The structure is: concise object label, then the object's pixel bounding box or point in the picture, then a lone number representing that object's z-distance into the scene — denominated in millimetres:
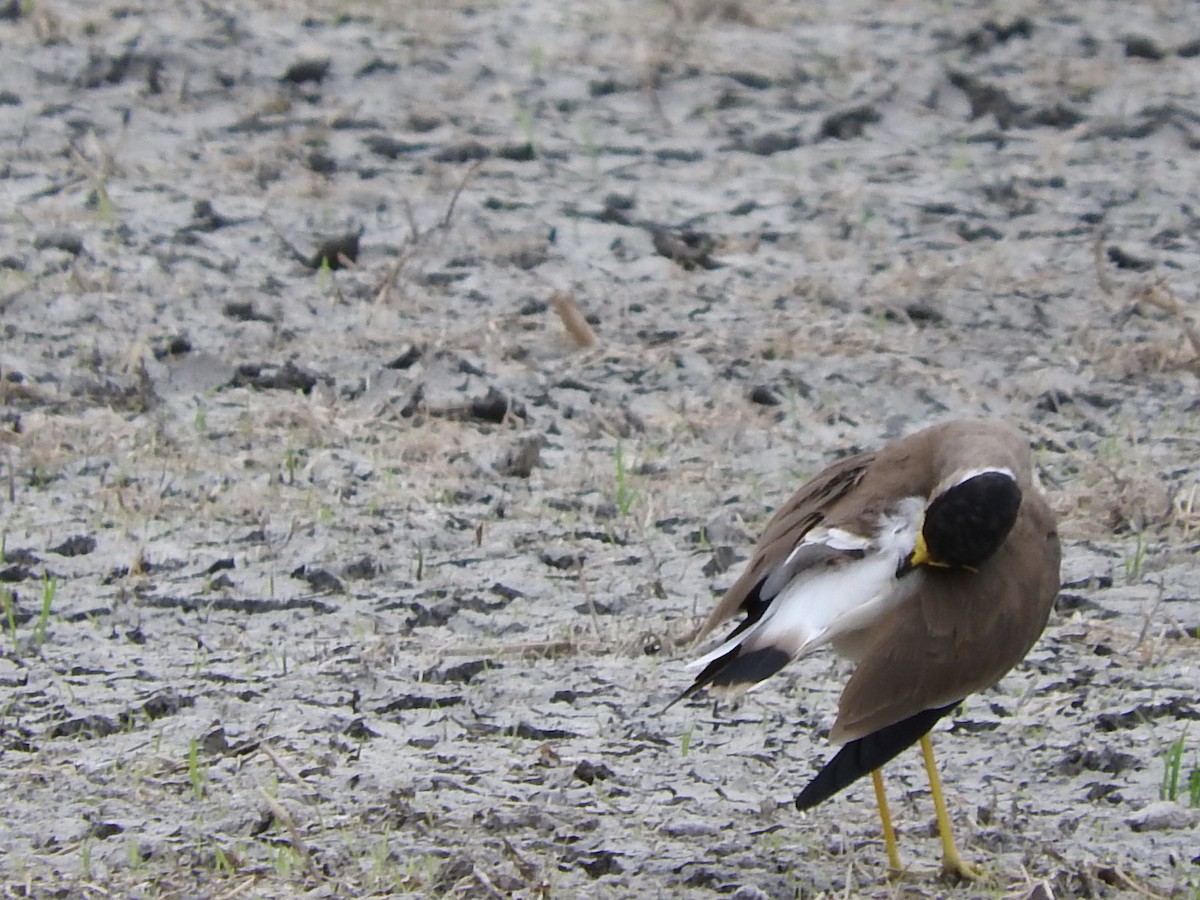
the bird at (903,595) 7809
